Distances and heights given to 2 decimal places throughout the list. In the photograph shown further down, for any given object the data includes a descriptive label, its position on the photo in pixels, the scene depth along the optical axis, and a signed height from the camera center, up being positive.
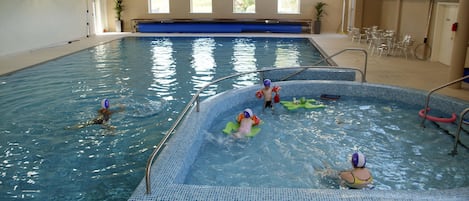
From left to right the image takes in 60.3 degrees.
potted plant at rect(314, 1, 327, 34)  18.33 +0.08
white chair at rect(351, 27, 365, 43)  14.91 -0.71
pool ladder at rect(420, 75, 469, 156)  4.58 -1.48
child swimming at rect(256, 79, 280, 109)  6.58 -1.28
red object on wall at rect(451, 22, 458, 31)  7.58 -0.21
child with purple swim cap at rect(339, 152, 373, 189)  3.76 -1.50
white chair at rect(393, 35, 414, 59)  11.23 -0.82
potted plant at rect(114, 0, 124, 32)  19.30 +0.12
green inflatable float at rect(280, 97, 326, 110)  6.81 -1.50
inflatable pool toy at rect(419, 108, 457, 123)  5.86 -1.48
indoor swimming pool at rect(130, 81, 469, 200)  3.17 -1.64
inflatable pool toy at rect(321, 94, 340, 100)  7.38 -1.47
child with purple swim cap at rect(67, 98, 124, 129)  5.96 -1.56
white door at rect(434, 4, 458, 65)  9.77 -0.40
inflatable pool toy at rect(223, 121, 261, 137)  5.59 -1.59
